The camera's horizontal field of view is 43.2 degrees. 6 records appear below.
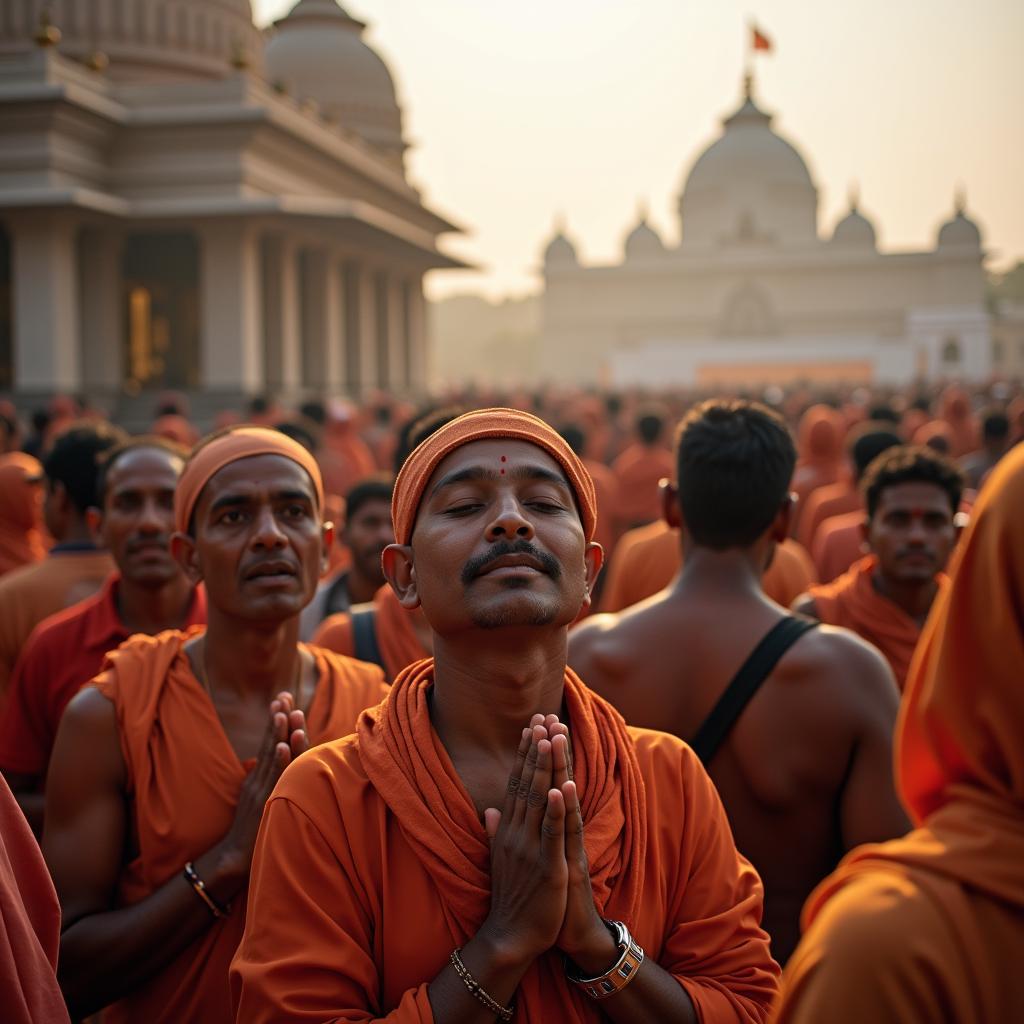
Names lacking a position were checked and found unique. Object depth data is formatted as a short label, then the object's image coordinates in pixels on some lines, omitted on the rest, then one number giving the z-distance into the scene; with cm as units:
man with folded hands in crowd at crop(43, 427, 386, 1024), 249
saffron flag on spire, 6066
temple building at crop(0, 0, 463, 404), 2005
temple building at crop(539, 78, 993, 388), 5524
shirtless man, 282
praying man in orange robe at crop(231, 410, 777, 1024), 185
